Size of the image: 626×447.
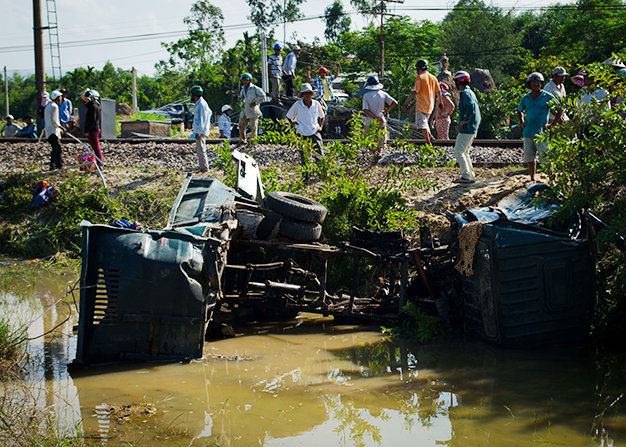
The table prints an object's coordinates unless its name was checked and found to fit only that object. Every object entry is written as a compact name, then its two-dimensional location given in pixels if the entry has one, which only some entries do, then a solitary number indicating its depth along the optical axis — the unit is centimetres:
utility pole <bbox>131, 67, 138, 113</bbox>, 4304
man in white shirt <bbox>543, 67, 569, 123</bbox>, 1485
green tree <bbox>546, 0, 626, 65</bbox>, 3622
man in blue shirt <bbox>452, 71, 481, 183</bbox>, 1314
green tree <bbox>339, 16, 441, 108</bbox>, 4681
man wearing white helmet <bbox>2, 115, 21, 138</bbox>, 2595
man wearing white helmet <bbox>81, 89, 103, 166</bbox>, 1698
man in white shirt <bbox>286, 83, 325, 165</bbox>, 1477
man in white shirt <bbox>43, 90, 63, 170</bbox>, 1764
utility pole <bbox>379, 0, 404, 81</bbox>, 4071
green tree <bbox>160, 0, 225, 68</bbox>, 5949
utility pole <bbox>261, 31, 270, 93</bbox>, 2581
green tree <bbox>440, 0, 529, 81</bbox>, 4878
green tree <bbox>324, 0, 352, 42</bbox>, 7600
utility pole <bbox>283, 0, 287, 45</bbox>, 7338
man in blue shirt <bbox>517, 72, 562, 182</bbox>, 1287
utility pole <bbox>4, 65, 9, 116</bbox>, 6548
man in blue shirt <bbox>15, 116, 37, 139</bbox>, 2414
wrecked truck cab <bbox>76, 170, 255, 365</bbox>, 856
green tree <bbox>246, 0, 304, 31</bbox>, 7325
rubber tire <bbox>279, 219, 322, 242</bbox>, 1103
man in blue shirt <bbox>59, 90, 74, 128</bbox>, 2091
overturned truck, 862
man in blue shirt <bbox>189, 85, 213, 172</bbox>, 1634
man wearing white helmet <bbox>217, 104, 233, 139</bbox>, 2317
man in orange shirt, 1666
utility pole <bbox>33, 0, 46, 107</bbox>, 2534
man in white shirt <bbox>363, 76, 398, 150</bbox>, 1577
